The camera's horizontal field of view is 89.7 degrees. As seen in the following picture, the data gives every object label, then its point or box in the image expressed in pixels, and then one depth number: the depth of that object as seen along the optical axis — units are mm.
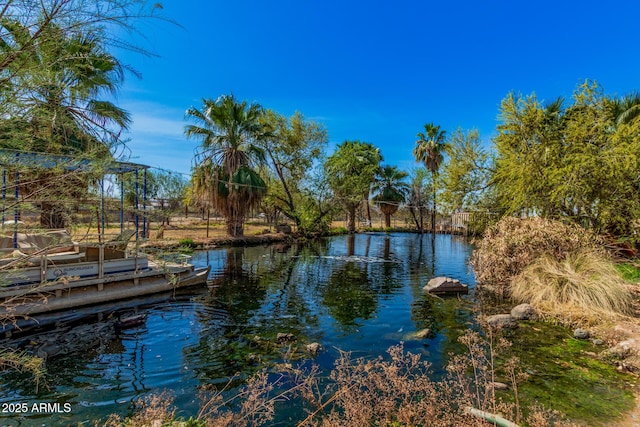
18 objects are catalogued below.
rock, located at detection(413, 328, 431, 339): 7076
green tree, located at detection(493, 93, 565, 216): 11508
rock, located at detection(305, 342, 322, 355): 6277
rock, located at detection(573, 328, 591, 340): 6734
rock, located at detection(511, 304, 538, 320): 8031
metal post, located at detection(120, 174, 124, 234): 3165
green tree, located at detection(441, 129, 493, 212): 15680
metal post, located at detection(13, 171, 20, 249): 2332
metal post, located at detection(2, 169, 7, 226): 2182
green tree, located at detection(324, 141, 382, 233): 34531
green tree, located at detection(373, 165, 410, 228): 40406
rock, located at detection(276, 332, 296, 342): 6892
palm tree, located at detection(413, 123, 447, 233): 36531
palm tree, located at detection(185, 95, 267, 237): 22641
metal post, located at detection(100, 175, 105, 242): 2960
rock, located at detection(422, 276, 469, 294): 11172
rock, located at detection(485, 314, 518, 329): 7449
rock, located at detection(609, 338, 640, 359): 5680
